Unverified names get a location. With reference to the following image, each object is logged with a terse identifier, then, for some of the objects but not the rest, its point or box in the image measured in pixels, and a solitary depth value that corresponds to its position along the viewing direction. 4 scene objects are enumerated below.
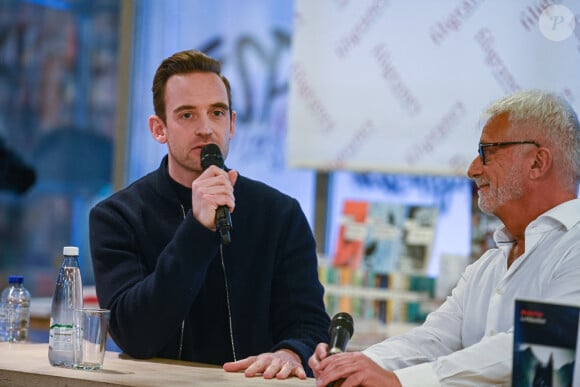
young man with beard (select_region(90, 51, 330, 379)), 5.10
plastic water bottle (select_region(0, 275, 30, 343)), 5.55
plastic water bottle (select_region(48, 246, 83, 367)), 4.59
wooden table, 4.21
